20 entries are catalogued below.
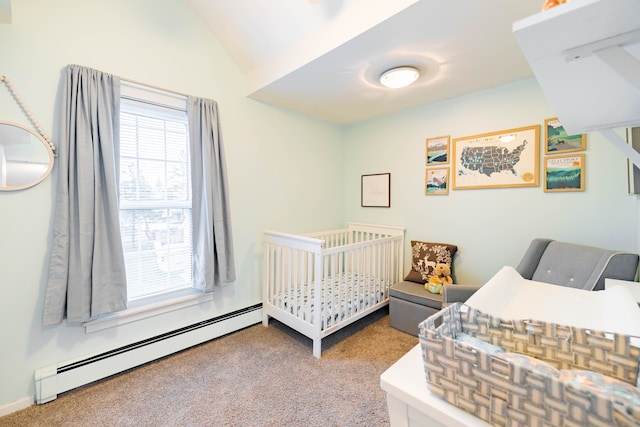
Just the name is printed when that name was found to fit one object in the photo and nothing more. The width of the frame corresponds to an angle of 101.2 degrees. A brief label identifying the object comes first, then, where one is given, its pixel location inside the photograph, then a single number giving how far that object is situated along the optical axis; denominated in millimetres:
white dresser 544
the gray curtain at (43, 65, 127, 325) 1557
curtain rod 1812
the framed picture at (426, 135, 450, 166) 2570
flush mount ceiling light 1896
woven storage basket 442
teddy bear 2345
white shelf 453
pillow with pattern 2508
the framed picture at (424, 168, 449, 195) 2582
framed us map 2133
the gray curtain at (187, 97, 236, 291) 2088
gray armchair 1457
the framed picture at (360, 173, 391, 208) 3029
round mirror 1454
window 1895
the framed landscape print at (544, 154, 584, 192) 1939
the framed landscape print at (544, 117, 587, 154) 1927
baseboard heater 1573
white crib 2066
